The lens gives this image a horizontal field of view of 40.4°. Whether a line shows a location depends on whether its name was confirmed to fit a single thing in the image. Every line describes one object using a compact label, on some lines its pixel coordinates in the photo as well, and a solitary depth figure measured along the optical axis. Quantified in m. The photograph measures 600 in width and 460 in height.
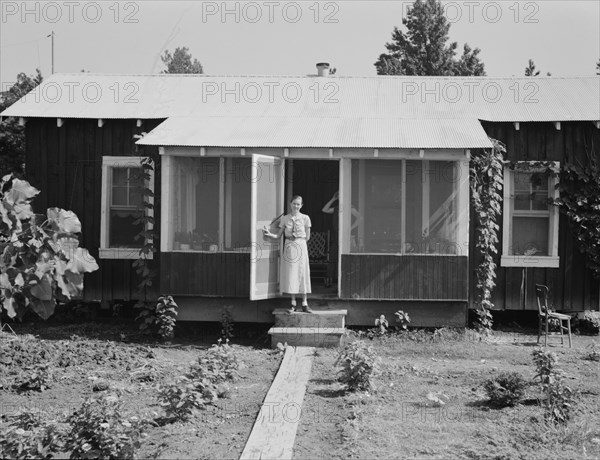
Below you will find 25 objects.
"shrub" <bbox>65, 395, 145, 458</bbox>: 6.34
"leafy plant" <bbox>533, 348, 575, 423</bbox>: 7.80
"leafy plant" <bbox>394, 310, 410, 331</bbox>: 12.44
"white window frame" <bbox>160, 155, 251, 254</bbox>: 12.68
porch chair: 15.98
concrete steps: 11.76
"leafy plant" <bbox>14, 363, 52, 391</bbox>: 9.11
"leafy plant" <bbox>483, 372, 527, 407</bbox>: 8.36
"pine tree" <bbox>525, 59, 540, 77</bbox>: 33.59
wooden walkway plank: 6.85
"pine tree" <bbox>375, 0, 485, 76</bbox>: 35.25
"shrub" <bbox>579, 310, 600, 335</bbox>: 13.45
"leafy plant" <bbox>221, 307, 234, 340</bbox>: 12.59
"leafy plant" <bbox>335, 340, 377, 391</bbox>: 8.89
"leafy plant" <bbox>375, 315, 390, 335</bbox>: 12.38
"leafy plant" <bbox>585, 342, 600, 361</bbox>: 11.12
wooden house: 12.48
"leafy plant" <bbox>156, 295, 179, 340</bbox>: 12.45
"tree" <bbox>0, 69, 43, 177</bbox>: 19.06
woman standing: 12.20
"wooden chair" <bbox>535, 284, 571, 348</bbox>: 12.05
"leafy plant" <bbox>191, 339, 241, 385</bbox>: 8.61
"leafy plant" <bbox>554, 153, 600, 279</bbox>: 13.31
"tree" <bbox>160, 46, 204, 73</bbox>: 39.69
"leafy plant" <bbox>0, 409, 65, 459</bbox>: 6.39
